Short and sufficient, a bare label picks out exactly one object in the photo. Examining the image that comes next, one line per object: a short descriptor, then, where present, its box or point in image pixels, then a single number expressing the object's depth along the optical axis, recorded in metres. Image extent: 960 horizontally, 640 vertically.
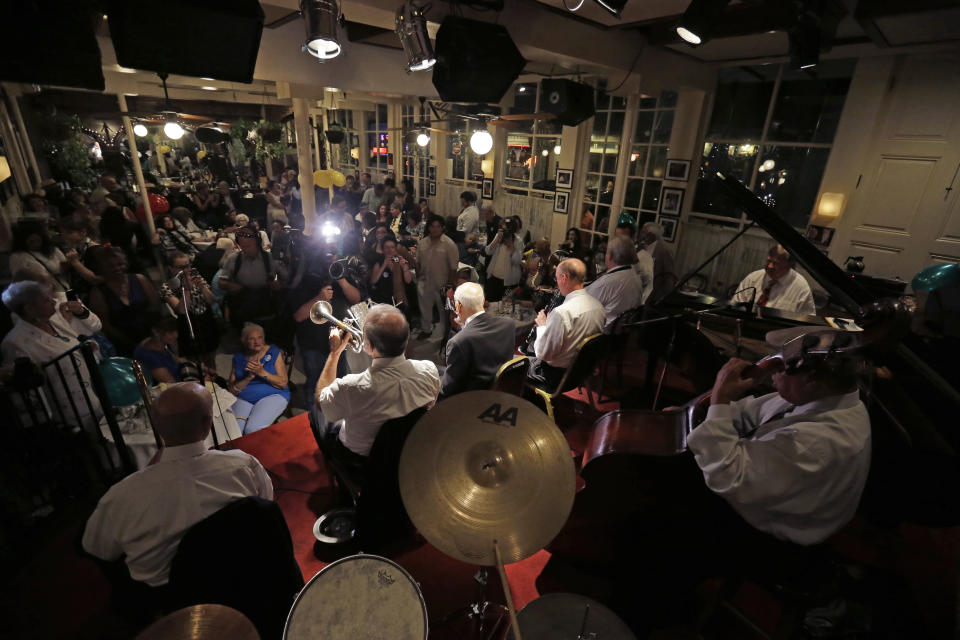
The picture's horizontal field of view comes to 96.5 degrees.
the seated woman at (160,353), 3.19
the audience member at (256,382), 3.45
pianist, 4.03
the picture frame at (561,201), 8.65
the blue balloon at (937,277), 4.05
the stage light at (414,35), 2.95
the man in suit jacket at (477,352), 2.85
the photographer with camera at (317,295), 3.54
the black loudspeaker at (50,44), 1.96
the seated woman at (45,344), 2.76
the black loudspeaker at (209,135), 9.66
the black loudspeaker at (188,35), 2.12
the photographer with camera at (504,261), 5.93
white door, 4.96
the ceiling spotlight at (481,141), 6.45
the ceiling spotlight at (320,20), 2.54
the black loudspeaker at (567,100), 5.00
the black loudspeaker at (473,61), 3.36
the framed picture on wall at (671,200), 7.43
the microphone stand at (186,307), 2.79
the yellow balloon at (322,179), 8.03
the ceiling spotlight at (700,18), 2.75
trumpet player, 2.23
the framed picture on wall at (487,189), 10.51
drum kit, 1.30
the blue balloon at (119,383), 2.86
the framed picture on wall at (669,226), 7.63
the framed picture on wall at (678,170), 7.25
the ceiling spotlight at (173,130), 7.27
